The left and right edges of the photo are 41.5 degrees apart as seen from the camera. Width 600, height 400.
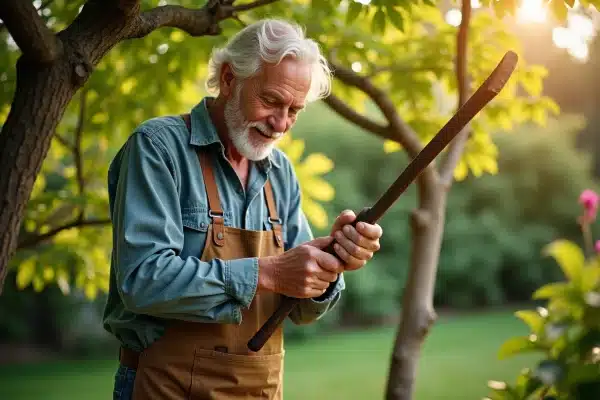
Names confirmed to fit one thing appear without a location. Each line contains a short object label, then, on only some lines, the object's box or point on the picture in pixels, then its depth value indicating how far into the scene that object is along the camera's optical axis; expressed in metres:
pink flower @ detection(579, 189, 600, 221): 3.15
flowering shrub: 1.16
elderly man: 1.87
